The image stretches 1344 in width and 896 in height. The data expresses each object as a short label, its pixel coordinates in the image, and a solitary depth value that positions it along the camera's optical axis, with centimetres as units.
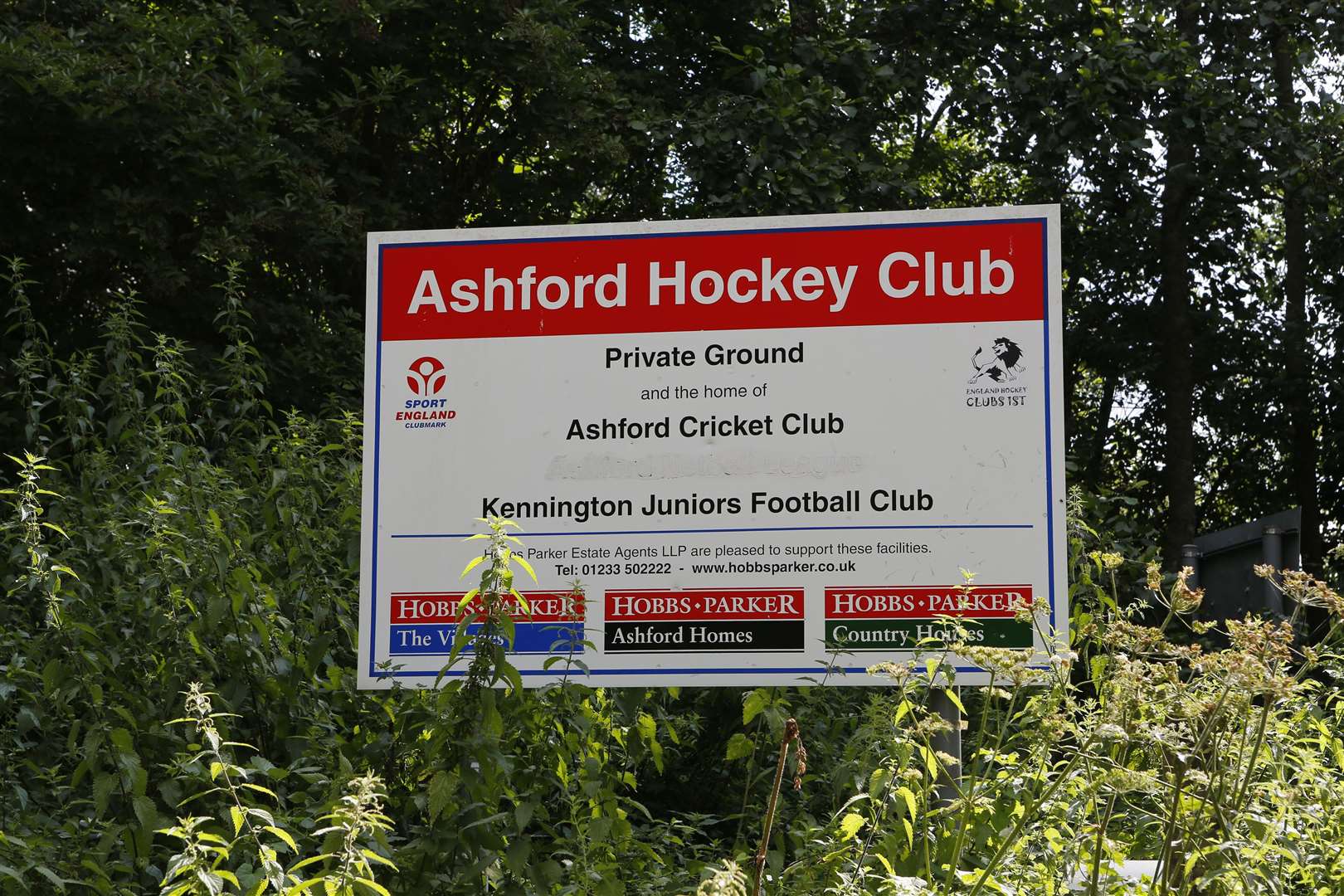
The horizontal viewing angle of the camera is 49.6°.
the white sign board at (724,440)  405
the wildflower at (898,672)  303
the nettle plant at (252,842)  268
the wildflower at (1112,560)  323
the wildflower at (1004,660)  291
